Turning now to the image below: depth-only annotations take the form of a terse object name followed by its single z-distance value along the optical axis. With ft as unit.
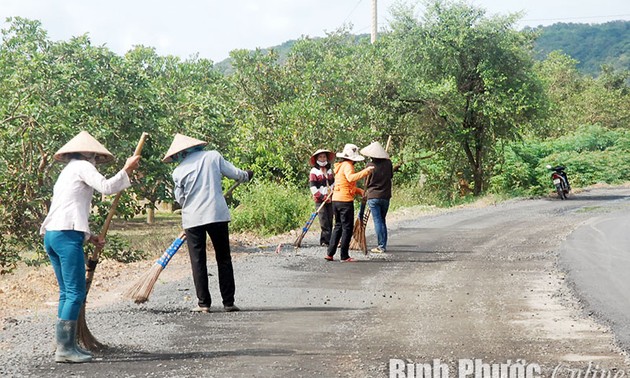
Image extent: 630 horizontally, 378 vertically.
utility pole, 115.41
